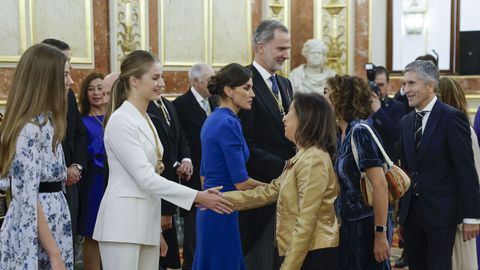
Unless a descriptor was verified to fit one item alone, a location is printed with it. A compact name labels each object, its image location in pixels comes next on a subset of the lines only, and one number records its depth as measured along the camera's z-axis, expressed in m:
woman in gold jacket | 3.18
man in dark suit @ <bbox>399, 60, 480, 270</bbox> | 4.12
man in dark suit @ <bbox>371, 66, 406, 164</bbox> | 6.01
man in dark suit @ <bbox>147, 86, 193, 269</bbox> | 5.05
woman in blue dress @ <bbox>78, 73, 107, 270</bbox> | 5.24
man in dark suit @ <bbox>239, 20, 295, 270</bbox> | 4.27
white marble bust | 9.66
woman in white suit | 3.29
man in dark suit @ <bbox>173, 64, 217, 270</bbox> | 6.26
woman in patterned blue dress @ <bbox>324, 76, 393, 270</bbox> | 3.66
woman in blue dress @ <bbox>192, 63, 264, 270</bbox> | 3.79
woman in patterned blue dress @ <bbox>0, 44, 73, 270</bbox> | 2.79
